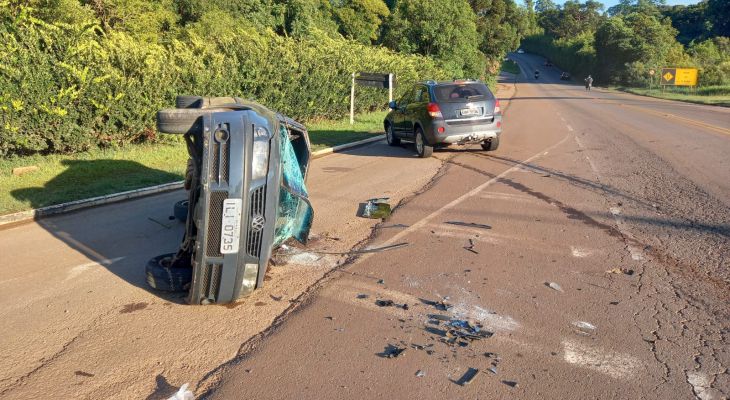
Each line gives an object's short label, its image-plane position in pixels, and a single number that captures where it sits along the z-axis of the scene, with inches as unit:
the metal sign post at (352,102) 840.1
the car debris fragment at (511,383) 144.2
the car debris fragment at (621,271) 221.0
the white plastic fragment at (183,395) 139.8
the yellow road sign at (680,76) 2250.2
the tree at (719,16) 3302.2
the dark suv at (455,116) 519.2
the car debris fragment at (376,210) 312.3
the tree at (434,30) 1700.3
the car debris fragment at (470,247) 248.3
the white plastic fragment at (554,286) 204.8
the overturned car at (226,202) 169.0
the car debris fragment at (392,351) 159.2
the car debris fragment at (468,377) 145.2
